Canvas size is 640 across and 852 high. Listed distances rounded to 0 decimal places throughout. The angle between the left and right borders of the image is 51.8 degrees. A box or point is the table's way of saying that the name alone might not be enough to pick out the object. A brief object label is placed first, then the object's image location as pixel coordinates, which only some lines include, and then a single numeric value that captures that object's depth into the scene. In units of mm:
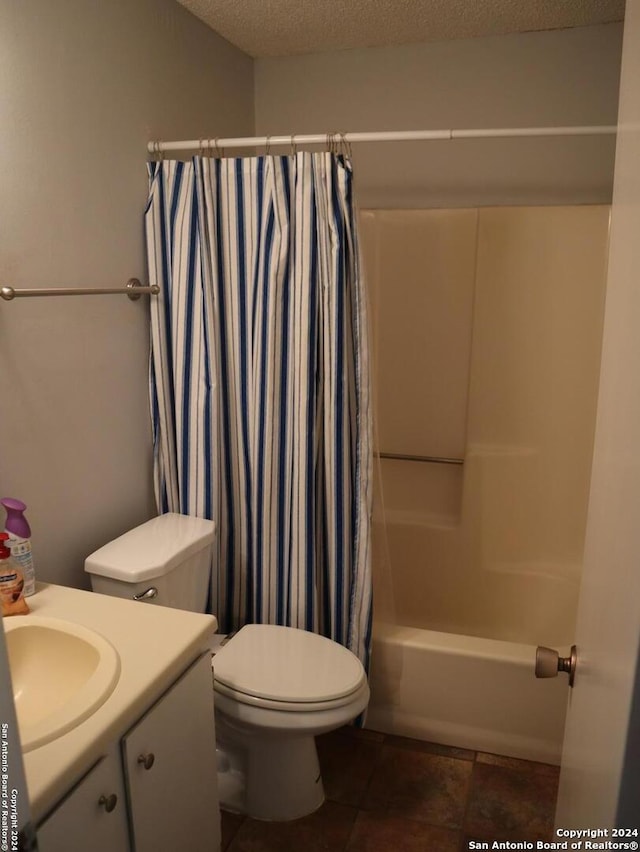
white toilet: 1666
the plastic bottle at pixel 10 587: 1376
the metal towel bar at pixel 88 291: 1450
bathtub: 2051
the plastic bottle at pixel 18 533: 1447
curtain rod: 1806
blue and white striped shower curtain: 1894
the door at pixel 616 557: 539
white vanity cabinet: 1060
